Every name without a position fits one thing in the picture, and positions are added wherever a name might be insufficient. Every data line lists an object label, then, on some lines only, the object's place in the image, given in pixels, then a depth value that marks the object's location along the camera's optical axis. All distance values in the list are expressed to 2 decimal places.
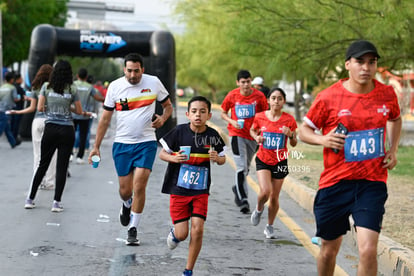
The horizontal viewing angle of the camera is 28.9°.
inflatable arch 22.52
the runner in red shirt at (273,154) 9.01
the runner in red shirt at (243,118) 10.98
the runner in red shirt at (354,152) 5.41
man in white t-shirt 8.23
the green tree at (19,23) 39.78
